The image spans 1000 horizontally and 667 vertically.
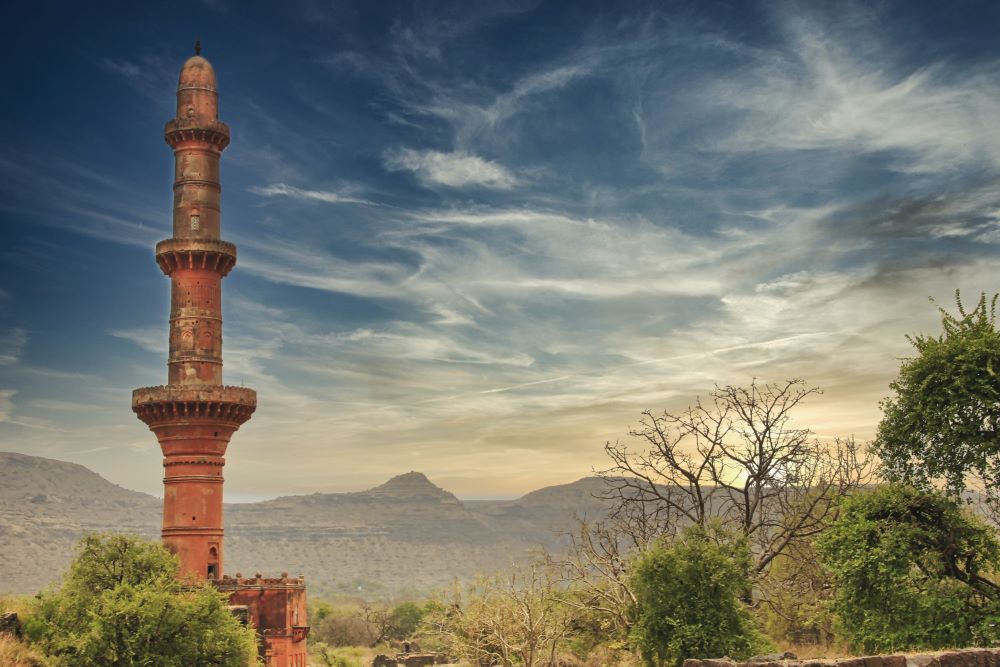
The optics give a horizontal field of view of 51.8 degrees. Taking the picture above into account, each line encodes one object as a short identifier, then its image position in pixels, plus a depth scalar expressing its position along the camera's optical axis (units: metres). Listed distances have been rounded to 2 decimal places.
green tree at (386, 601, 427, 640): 90.06
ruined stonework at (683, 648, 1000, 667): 14.46
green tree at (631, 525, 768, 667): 25.30
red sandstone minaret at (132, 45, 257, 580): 43.22
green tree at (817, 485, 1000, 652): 22.66
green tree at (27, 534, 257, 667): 30.89
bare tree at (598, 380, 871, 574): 32.72
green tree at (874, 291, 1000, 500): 23.64
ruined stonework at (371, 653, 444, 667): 63.56
